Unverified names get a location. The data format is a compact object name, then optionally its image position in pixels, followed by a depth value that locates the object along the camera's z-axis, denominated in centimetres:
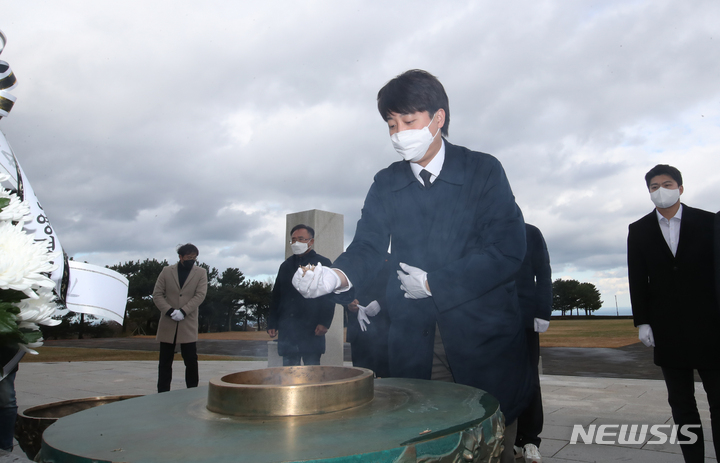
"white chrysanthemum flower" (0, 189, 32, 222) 137
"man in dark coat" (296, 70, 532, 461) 183
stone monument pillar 757
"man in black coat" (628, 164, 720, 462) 272
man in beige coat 552
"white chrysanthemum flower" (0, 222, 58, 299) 125
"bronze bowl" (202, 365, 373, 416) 138
